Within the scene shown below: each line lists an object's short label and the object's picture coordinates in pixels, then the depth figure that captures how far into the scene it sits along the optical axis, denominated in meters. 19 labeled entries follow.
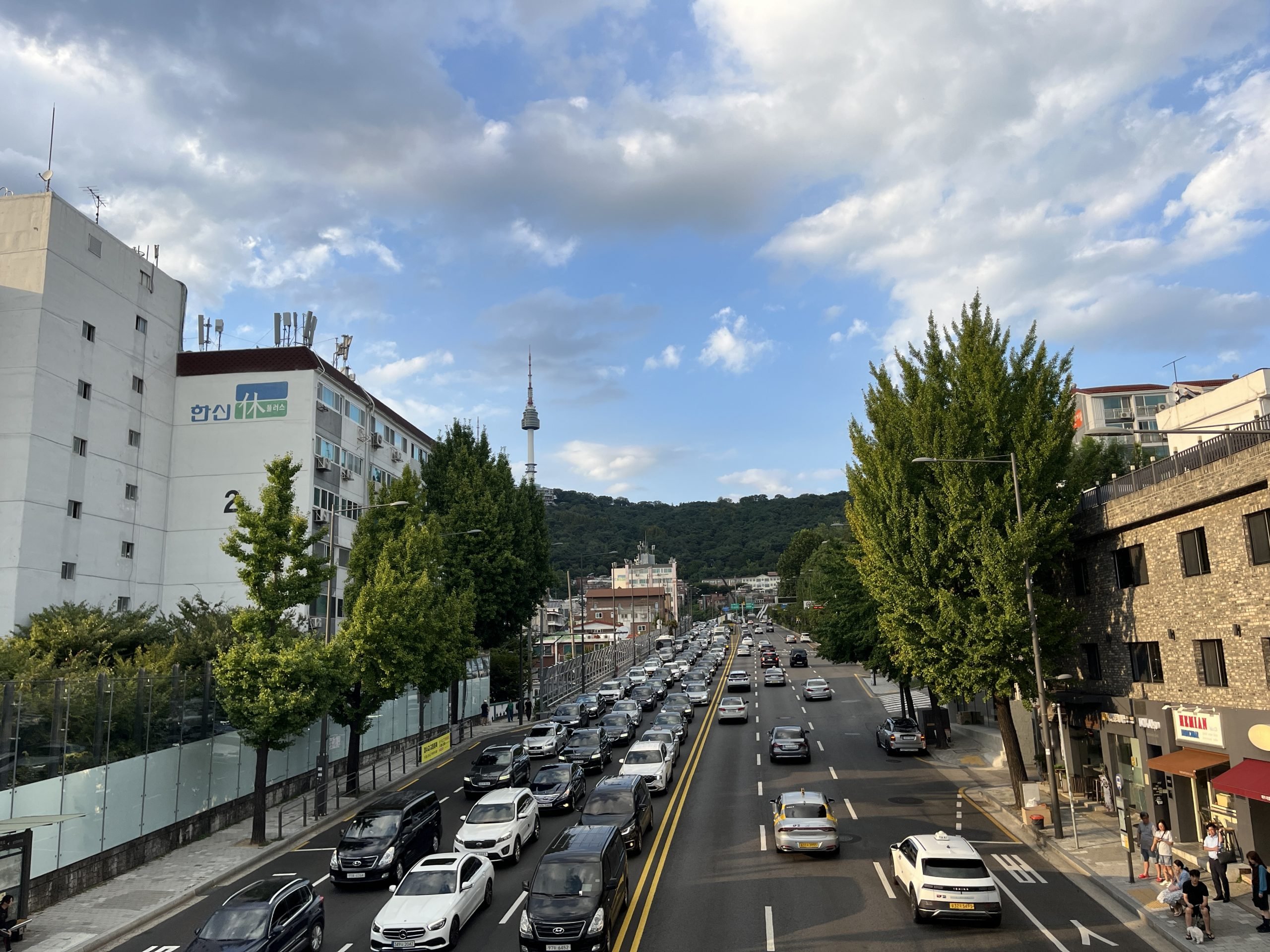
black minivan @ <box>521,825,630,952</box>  14.34
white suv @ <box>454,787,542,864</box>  21.31
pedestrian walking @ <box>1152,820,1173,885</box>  17.48
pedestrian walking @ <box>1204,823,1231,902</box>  17.94
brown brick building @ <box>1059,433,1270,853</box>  19.44
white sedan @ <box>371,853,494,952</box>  15.06
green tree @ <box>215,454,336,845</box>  25.42
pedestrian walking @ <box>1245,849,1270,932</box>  16.55
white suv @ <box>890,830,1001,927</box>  15.98
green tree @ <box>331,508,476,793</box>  31.44
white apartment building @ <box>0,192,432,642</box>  42.22
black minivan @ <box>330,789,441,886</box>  19.88
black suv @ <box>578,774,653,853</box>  21.55
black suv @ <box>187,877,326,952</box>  14.38
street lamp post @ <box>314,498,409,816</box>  29.12
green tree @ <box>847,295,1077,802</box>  26.66
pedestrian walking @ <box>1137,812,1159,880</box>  19.31
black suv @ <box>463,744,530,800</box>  30.25
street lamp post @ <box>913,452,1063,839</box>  22.53
